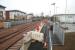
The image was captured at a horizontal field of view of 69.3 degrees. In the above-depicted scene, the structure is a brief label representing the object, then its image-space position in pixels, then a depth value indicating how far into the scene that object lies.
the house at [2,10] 16.59
